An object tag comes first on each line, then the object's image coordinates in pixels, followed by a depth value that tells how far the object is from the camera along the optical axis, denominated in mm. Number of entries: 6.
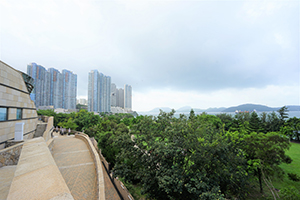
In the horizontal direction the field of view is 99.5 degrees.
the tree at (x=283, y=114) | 33819
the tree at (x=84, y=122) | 32037
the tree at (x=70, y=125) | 29391
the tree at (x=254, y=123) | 31267
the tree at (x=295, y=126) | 27019
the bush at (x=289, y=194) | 5719
